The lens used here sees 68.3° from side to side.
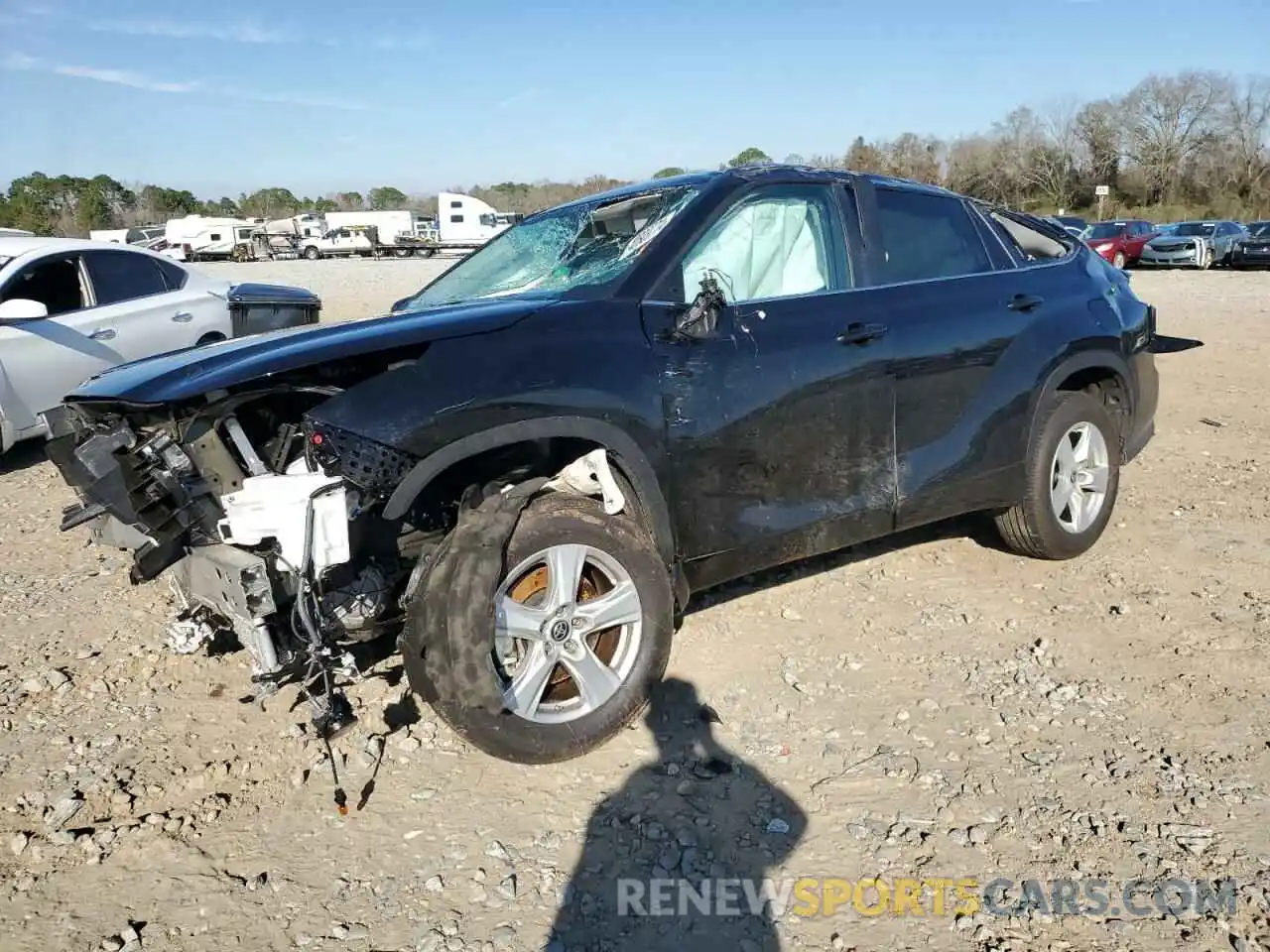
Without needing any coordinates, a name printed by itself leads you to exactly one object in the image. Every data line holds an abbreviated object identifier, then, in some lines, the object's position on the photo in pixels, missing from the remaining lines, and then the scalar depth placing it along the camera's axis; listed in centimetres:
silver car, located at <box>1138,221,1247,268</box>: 2512
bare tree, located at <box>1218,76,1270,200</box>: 5403
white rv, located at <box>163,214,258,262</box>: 4841
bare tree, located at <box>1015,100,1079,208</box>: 5938
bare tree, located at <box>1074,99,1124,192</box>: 5938
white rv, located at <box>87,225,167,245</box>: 4688
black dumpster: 707
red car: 2588
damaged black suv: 276
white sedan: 676
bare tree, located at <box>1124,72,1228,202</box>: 5709
